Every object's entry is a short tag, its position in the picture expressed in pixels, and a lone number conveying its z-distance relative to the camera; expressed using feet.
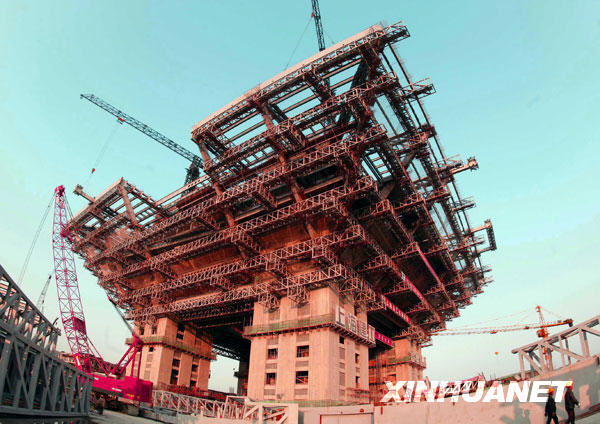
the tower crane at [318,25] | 300.20
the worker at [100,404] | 139.64
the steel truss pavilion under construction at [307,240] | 143.02
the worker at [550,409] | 61.26
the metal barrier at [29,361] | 54.95
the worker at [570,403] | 57.98
